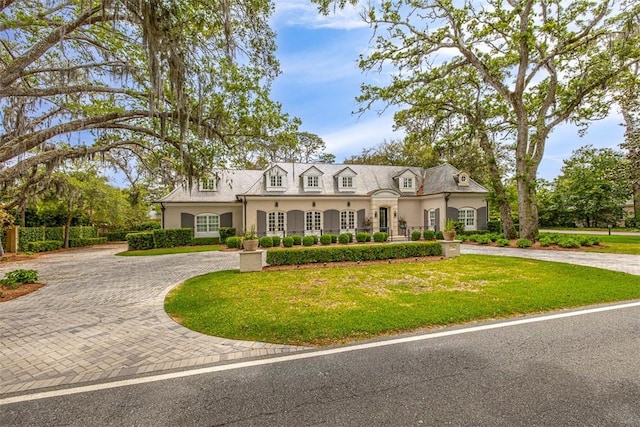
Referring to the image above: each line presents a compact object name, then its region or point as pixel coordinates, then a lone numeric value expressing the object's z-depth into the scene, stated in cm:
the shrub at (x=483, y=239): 1597
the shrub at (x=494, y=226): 2122
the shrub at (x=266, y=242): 1530
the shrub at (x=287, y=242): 1503
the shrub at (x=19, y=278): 747
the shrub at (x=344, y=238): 1574
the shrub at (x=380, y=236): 1605
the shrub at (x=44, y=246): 1652
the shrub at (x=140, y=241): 1577
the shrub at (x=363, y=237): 1572
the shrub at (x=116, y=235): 2434
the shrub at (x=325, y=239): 1540
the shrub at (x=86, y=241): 1943
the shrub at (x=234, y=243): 1557
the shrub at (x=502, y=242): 1465
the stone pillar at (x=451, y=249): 1134
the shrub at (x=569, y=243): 1316
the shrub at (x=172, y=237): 1634
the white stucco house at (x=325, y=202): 1822
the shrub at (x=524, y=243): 1381
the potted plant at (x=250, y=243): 943
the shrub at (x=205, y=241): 1785
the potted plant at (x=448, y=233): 1219
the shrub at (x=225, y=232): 1820
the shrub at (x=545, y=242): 1377
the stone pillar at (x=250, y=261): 902
